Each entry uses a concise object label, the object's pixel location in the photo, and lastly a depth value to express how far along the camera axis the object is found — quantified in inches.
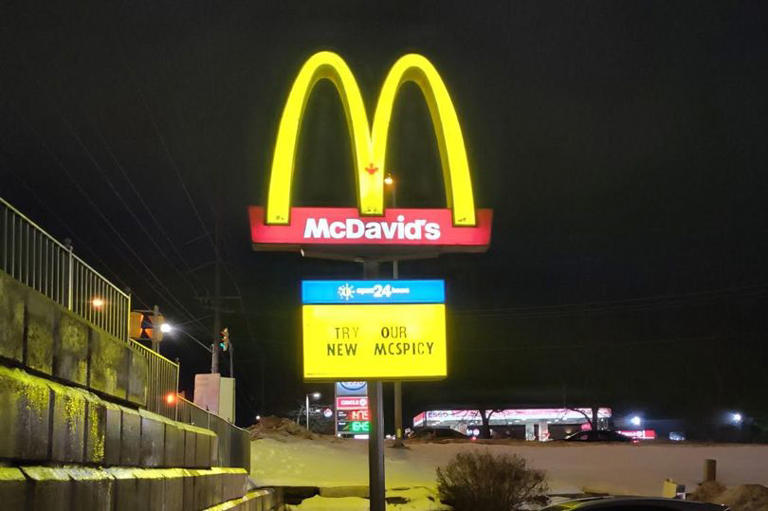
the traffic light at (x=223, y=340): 1606.8
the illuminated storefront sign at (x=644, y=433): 3125.7
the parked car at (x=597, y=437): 1632.6
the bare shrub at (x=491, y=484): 768.9
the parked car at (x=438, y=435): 1628.9
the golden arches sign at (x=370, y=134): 599.2
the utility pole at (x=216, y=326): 1512.1
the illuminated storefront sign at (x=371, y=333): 584.1
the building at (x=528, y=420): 3240.7
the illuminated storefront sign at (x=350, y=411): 1886.1
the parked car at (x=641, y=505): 371.6
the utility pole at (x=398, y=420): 1255.2
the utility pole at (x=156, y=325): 587.4
